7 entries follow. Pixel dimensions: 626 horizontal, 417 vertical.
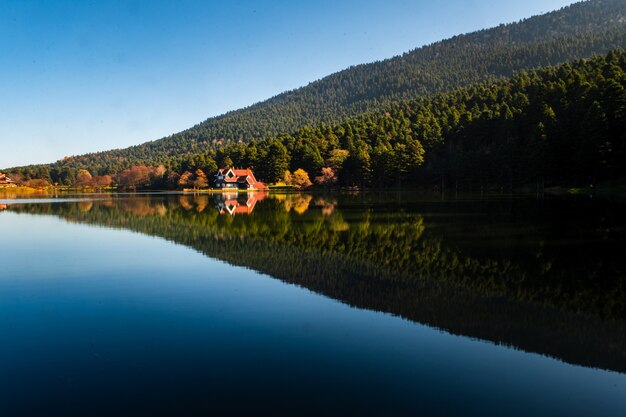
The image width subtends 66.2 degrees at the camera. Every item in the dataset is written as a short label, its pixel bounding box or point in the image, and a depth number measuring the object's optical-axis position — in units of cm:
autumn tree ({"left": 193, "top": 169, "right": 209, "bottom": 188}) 14621
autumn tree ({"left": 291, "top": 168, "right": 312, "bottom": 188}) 12781
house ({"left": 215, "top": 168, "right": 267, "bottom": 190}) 13488
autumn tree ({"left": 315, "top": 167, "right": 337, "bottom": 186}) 12594
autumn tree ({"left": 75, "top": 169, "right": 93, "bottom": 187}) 18850
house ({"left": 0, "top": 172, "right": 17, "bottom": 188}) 17550
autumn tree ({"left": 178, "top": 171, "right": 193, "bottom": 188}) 15000
